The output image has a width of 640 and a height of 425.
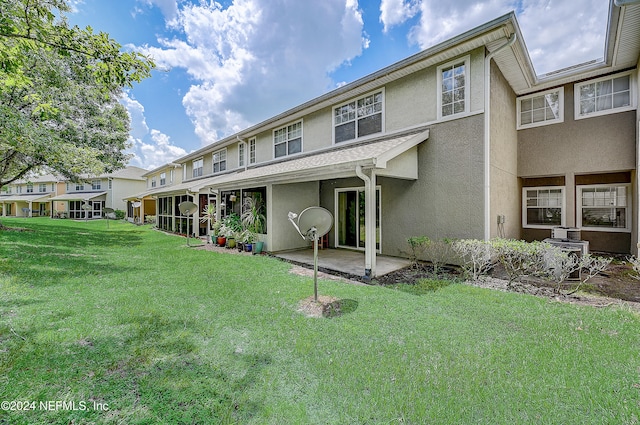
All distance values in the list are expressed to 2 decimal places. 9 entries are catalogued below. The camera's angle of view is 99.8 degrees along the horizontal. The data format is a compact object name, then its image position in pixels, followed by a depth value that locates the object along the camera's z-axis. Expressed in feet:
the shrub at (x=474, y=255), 21.90
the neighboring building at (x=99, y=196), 114.42
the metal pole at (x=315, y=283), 17.12
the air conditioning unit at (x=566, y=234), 26.30
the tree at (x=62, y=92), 12.76
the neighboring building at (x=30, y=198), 131.64
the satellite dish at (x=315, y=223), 17.24
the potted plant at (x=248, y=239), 37.42
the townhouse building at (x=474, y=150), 24.85
